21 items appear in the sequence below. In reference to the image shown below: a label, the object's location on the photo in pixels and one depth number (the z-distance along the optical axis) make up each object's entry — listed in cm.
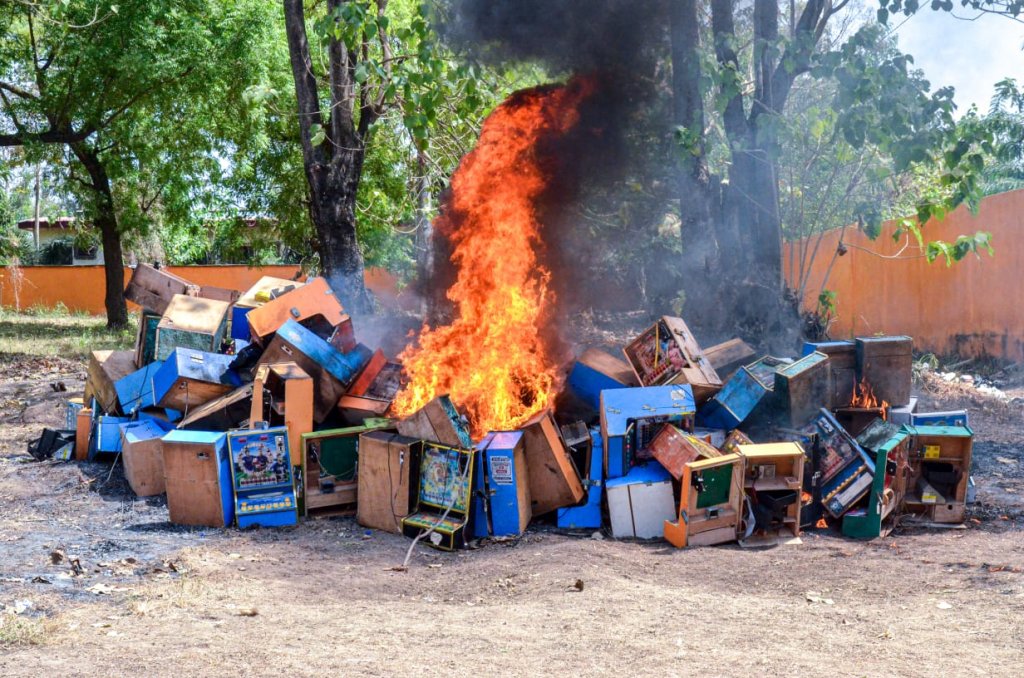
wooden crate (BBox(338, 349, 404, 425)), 816
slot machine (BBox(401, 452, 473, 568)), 663
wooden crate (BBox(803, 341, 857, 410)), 834
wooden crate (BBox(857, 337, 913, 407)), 828
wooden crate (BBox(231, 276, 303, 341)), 986
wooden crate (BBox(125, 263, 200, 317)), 1016
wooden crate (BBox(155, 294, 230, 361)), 905
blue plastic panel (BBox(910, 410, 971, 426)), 778
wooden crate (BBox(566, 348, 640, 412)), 831
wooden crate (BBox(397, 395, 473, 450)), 705
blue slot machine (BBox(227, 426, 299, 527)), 722
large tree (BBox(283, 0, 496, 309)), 992
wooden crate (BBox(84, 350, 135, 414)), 927
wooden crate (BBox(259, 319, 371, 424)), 826
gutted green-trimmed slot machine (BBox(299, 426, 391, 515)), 747
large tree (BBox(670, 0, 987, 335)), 959
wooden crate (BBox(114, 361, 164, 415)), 893
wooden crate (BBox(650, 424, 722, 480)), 686
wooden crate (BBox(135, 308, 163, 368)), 959
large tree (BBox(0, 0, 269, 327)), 1675
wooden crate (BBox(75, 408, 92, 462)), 917
